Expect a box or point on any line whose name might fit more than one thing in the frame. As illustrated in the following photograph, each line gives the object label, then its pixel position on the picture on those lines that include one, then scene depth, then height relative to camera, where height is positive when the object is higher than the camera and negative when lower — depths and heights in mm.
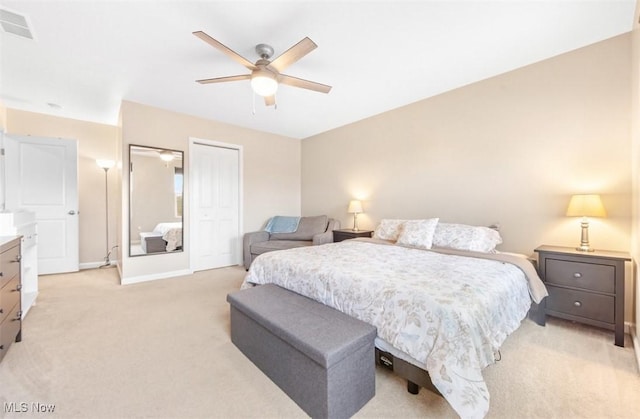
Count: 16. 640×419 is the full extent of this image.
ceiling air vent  2021 +1487
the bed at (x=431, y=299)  1265 -583
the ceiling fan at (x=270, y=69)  1975 +1194
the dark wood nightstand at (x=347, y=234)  4184 -431
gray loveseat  4341 -539
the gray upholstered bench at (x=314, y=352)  1356 -844
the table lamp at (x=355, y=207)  4328 +6
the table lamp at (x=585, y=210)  2232 -21
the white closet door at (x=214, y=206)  4398 +23
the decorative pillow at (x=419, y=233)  2986 -307
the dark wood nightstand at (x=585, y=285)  2069 -658
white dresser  2266 -364
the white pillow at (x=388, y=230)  3473 -304
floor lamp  4836 -90
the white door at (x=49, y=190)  3980 +266
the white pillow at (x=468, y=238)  2744 -334
